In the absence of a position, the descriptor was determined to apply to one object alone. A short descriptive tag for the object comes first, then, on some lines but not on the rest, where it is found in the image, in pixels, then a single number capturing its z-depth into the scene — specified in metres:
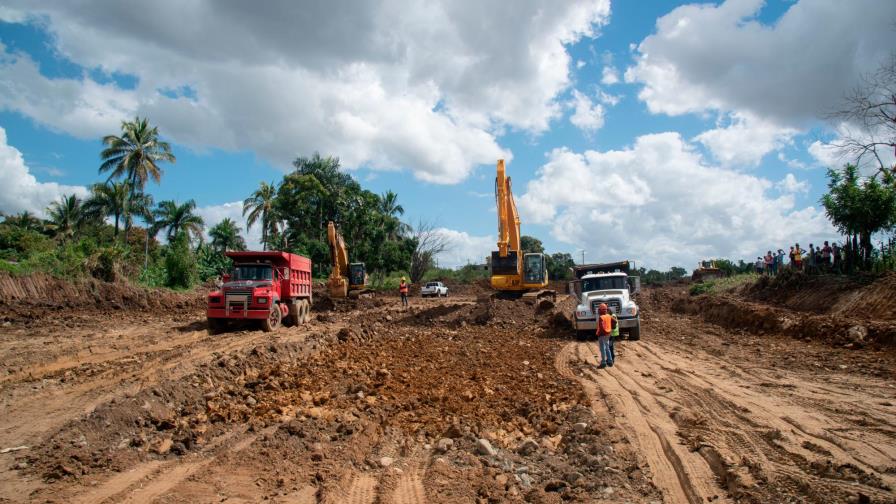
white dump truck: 15.48
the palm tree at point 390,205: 61.28
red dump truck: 16.48
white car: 47.28
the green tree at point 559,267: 75.12
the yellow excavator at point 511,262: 23.34
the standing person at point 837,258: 21.67
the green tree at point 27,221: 53.62
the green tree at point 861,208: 19.77
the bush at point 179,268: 32.31
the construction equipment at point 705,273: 43.46
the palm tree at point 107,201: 44.22
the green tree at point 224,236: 51.78
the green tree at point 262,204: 53.88
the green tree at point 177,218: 50.66
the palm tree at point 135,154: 38.94
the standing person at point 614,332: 11.64
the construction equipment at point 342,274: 29.16
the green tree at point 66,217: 52.59
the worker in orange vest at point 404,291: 29.21
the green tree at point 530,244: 80.06
